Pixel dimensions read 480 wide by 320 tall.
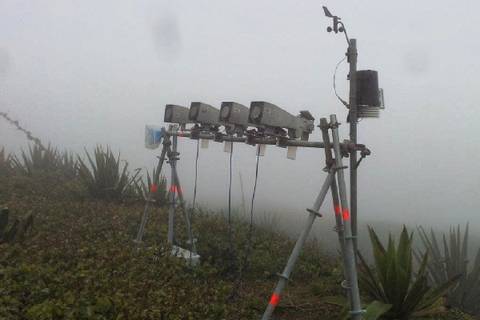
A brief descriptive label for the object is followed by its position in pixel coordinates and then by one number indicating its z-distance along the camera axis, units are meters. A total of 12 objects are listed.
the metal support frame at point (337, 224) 3.80
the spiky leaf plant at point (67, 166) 12.58
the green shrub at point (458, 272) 5.58
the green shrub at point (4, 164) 11.76
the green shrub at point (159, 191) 9.98
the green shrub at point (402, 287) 4.51
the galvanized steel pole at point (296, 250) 3.99
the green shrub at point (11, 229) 6.06
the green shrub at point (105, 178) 9.96
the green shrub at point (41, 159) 12.19
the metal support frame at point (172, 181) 6.12
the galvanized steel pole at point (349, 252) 3.79
